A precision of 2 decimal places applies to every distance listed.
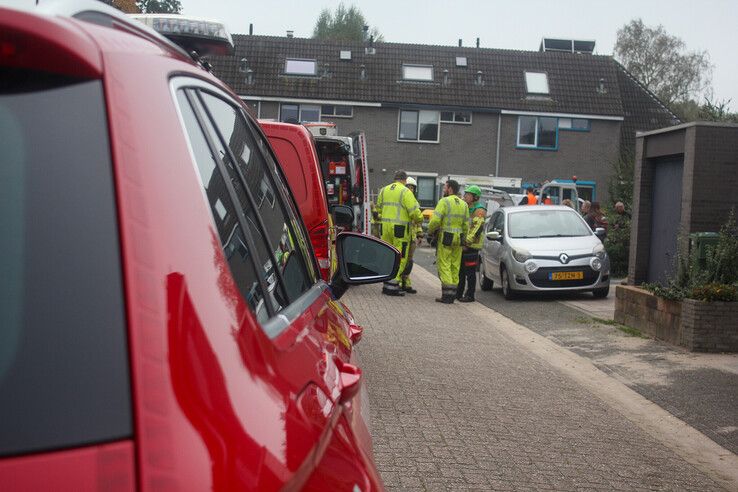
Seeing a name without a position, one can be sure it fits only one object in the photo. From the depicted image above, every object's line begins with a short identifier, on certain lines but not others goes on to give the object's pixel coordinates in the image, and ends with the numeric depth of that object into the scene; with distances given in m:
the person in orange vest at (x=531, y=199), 26.47
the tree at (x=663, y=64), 70.06
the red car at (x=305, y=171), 9.57
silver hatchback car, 17.05
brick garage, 12.17
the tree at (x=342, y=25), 94.81
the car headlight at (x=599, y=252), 17.25
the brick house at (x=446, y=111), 45.28
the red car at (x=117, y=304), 1.20
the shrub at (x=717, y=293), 11.01
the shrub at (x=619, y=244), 22.20
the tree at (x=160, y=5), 68.50
